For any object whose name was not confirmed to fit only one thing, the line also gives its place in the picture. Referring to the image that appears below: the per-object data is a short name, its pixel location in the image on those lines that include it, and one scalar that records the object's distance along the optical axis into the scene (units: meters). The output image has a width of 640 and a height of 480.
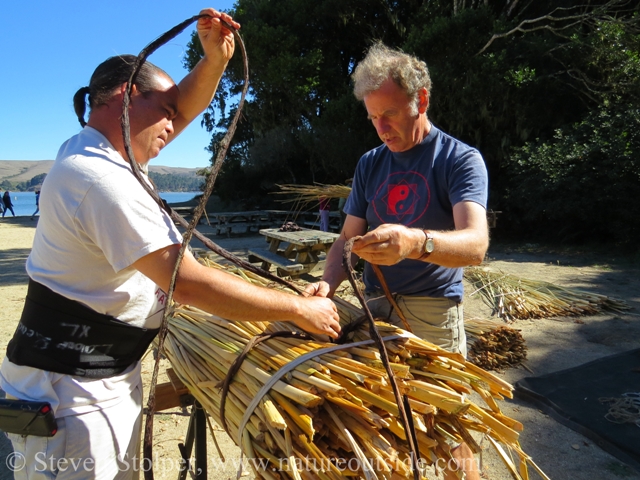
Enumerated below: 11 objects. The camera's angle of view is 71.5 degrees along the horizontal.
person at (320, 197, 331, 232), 10.29
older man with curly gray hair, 1.69
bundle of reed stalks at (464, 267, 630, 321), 5.32
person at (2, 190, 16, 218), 22.80
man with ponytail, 1.15
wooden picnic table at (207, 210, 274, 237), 14.05
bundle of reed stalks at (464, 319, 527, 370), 3.86
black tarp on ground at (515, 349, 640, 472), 2.68
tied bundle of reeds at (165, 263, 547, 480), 1.10
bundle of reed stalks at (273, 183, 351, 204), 6.93
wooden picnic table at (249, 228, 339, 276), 6.90
